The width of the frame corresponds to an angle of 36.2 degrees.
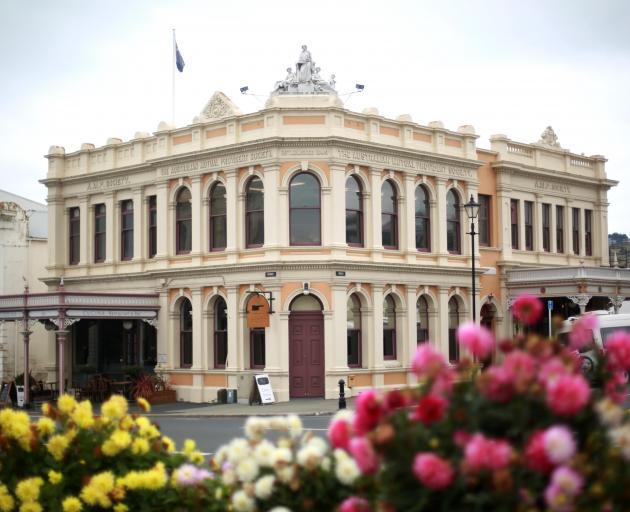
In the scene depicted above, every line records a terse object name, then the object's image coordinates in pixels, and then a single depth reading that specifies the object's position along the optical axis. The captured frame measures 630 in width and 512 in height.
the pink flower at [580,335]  5.34
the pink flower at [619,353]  5.19
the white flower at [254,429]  6.59
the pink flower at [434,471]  4.58
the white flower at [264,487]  6.05
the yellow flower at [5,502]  7.68
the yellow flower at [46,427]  8.00
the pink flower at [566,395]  4.48
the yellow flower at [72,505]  7.50
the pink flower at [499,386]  4.73
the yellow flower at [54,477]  7.70
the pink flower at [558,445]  4.36
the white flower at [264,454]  6.27
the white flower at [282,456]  6.22
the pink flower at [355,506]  5.10
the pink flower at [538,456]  4.39
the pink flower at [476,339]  4.94
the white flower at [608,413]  4.68
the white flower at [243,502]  6.13
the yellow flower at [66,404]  8.02
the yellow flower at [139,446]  7.87
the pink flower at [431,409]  4.82
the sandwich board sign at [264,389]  31.67
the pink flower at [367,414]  5.10
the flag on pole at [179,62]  39.81
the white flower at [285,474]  6.12
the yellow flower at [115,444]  7.67
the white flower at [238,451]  6.48
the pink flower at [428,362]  4.93
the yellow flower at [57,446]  7.79
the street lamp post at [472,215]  30.23
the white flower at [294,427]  6.76
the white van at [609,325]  32.34
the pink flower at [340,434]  5.45
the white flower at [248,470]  6.27
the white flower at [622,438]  4.55
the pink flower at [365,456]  5.08
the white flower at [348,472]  5.92
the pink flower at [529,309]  5.34
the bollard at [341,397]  27.88
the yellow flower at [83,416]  7.86
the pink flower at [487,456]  4.44
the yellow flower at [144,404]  8.31
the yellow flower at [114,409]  7.93
